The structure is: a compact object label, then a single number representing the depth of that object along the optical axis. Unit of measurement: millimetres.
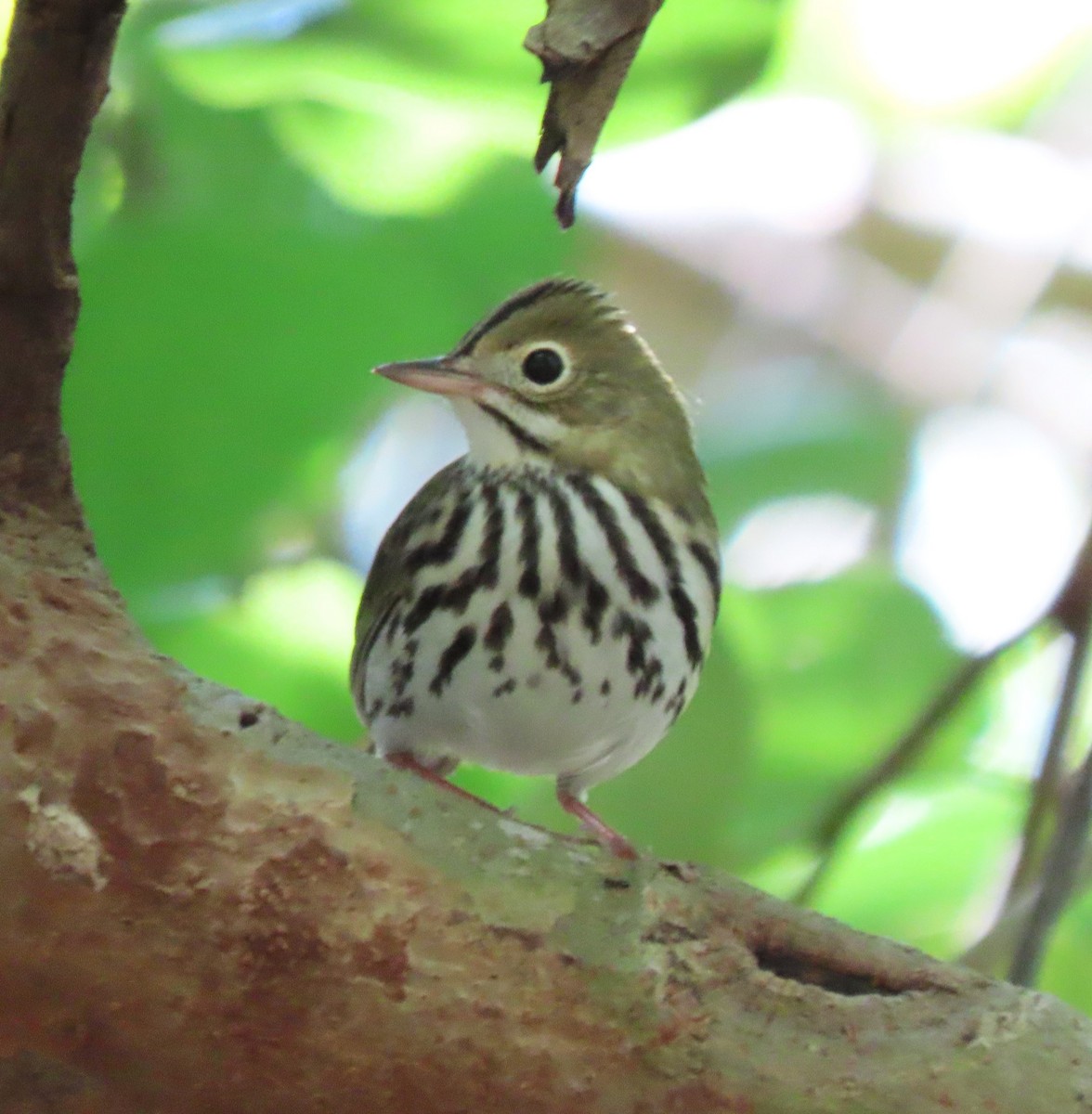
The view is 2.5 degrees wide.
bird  2792
